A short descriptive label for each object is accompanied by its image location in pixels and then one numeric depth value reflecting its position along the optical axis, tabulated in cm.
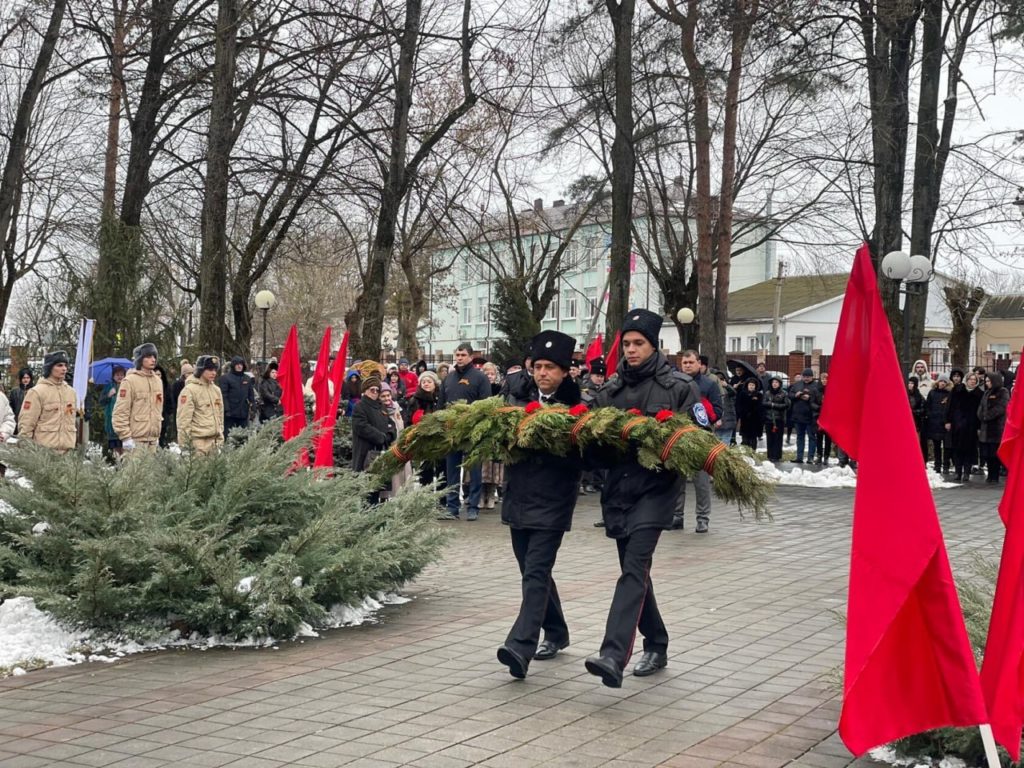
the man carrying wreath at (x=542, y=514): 623
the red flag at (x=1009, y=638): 455
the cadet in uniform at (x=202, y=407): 1353
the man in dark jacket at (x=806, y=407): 2314
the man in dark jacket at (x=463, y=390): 1421
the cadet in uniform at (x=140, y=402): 1394
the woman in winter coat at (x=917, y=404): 2147
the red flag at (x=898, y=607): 452
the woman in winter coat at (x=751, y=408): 2239
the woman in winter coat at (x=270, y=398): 1977
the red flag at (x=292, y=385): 1511
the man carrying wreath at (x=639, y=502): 601
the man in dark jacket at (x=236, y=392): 1795
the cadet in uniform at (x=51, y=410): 1335
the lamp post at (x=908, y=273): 1877
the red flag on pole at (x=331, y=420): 1268
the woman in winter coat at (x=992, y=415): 1966
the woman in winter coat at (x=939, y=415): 2092
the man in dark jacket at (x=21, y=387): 1705
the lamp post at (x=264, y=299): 2939
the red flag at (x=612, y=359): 1678
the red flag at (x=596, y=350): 2052
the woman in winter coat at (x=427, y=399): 1527
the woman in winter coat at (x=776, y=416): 2309
